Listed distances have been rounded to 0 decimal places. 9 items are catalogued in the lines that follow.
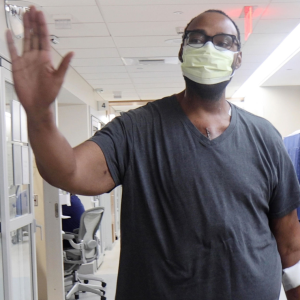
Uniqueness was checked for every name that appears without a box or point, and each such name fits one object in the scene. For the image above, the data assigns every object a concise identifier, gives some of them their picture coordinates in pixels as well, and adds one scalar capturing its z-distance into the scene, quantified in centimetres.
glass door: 291
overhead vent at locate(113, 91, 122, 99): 721
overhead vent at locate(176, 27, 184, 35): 379
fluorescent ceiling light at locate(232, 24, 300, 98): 475
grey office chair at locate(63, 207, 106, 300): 477
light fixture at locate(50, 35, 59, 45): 392
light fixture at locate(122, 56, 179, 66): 486
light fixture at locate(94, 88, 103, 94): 685
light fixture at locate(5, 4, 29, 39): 244
